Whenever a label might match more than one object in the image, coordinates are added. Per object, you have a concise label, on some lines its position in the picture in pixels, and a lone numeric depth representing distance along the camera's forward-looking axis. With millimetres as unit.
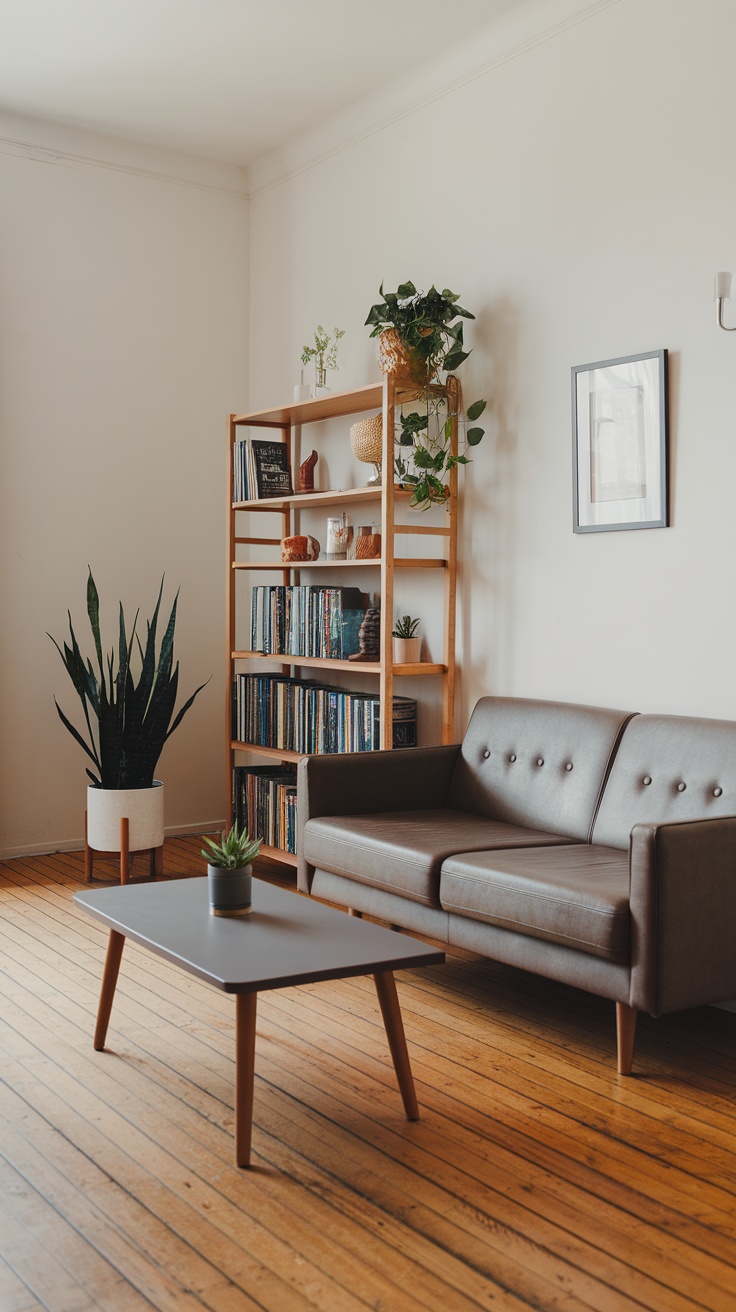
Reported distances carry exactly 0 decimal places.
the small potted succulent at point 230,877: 2725
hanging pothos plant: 4102
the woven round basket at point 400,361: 4105
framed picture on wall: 3494
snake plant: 4590
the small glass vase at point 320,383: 4762
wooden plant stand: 4496
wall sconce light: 3146
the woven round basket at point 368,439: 4305
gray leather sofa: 2682
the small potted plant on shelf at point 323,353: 4789
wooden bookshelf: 4125
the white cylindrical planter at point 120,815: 4531
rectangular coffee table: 2291
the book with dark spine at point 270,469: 4941
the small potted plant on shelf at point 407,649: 4332
